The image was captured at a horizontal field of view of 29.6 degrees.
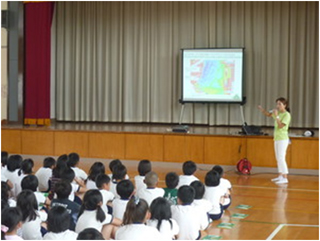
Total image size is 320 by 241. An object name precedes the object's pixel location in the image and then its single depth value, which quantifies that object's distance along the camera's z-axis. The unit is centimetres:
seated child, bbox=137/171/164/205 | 596
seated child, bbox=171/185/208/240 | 537
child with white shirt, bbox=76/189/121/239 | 488
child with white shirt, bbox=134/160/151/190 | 708
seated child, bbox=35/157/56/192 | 747
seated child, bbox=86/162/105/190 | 700
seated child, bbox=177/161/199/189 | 690
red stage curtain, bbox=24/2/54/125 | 1375
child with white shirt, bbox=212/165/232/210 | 700
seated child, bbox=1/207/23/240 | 420
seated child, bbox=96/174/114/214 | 591
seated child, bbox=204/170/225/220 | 664
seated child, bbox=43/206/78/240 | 426
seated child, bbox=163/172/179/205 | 615
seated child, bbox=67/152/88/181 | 771
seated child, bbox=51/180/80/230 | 534
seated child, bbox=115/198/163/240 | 432
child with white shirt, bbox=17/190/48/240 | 486
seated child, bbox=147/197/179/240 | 477
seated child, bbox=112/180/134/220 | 552
